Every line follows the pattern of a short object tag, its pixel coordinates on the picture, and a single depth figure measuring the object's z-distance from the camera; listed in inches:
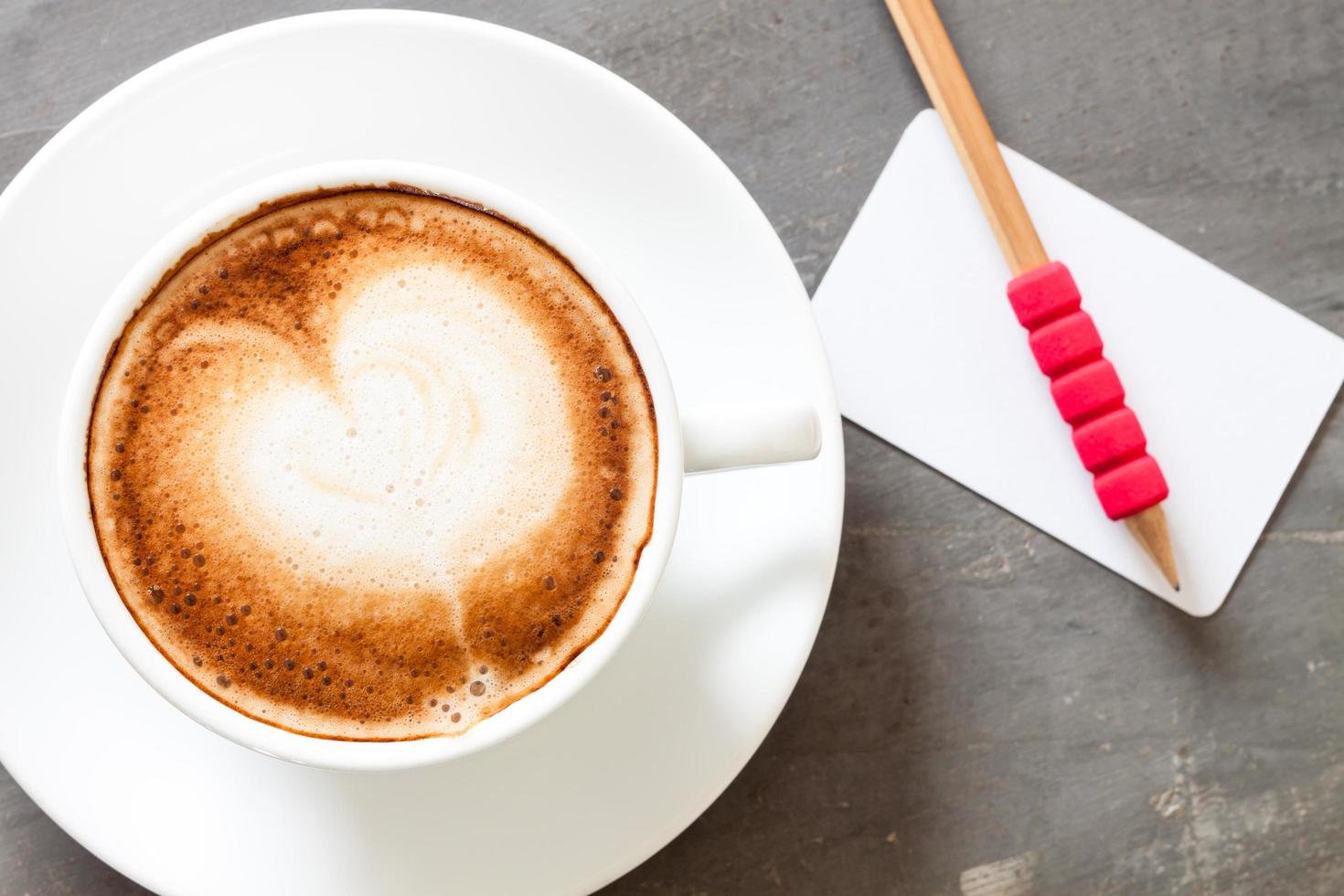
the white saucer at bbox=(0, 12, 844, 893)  16.8
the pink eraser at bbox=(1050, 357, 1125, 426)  18.7
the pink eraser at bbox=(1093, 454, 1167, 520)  18.7
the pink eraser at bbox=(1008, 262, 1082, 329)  18.6
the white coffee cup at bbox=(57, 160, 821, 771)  16.2
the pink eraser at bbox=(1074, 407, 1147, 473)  18.7
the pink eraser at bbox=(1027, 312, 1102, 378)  18.6
